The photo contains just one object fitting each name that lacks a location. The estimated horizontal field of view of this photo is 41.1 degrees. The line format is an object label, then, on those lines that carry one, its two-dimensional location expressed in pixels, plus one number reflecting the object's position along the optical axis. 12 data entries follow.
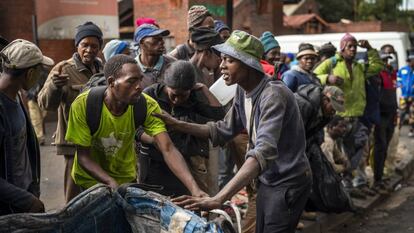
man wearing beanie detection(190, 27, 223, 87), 4.93
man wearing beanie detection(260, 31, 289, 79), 5.91
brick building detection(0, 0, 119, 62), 11.39
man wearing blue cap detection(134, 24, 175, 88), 4.68
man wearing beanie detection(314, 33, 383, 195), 6.82
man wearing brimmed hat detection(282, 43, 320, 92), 5.45
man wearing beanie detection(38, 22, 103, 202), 4.48
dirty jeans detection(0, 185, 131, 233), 2.39
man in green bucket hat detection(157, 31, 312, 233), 3.20
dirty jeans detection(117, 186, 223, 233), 2.48
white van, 13.91
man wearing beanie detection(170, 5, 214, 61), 5.23
